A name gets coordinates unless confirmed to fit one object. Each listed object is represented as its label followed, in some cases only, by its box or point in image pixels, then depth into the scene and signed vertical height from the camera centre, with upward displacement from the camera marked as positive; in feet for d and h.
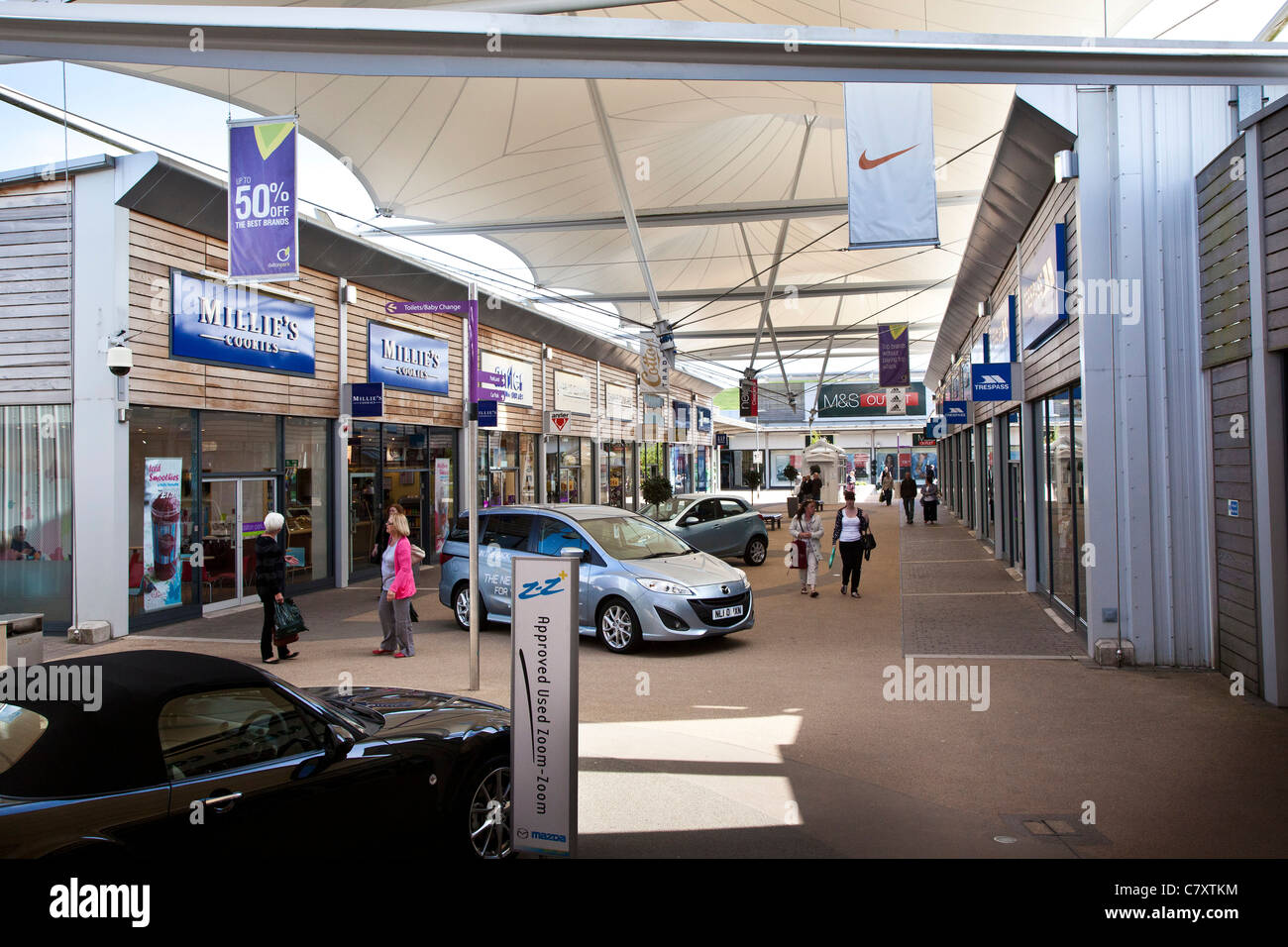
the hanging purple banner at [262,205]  32.63 +10.80
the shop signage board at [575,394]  91.97 +10.23
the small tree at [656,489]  96.53 -0.24
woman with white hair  31.53 -2.69
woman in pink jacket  31.94 -3.64
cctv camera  36.04 +5.48
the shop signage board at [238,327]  40.68 +8.30
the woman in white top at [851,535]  44.98 -2.58
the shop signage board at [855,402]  228.84 +21.47
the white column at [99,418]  36.47 +3.15
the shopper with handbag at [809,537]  47.50 -2.81
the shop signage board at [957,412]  64.77 +5.40
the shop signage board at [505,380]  73.69 +9.56
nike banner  37.04 +14.08
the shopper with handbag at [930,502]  99.66 -2.11
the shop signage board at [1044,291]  33.47 +8.04
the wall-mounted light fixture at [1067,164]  29.60 +10.63
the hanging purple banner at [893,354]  97.19 +14.36
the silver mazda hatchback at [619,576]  31.94 -3.37
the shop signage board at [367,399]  52.60 +5.44
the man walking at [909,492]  102.94 -1.00
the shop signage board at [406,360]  56.80 +8.94
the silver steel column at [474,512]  27.86 -0.75
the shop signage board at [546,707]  13.84 -3.48
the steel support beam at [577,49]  15.47 +7.93
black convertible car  10.24 -3.76
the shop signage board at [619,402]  109.19 +10.90
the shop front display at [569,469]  91.25 +2.11
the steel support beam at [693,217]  83.66 +26.36
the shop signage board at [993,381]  44.11 +5.05
